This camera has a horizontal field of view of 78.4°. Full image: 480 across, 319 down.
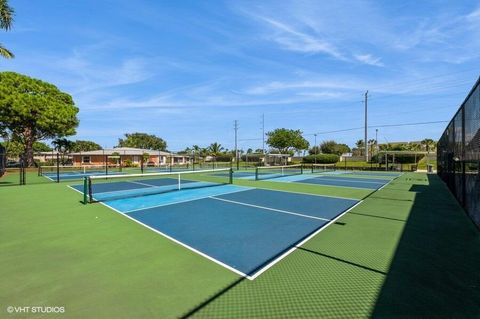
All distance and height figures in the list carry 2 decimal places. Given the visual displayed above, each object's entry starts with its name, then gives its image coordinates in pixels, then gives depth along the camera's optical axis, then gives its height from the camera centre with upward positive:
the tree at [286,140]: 76.06 +4.54
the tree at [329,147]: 92.32 +3.20
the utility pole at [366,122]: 52.31 +6.91
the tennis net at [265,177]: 23.81 -1.69
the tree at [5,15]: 15.16 +7.34
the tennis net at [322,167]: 43.44 -1.48
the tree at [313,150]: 96.32 +2.32
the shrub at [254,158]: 60.42 -0.24
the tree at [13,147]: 66.94 +2.26
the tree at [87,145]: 96.42 +3.90
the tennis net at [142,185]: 13.99 -1.75
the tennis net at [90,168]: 36.59 -1.61
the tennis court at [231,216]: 6.02 -1.87
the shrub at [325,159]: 54.25 -0.35
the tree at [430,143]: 79.36 +4.11
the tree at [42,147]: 89.25 +3.23
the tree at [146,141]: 100.38 +5.51
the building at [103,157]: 57.54 -0.03
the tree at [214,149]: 86.35 +2.36
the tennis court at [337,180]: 19.27 -1.75
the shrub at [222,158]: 76.10 -0.27
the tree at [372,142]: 96.28 +5.08
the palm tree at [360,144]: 104.11 +4.72
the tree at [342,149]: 97.15 +2.95
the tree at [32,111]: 34.81 +5.71
